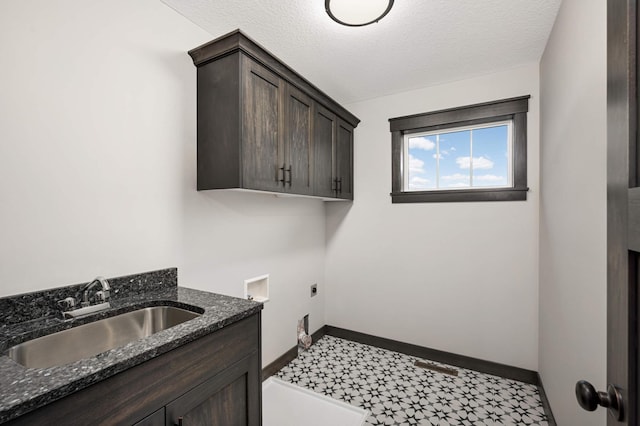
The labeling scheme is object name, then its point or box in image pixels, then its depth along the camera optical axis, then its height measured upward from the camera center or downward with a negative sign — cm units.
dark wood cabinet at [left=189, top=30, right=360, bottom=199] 163 +58
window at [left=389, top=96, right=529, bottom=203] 238 +53
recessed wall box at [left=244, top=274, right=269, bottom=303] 221 -60
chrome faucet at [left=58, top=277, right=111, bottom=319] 118 -38
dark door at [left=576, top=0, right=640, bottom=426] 53 -2
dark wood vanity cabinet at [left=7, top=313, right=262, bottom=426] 77 -58
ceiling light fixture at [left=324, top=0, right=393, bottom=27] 152 +109
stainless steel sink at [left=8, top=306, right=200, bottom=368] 103 -51
